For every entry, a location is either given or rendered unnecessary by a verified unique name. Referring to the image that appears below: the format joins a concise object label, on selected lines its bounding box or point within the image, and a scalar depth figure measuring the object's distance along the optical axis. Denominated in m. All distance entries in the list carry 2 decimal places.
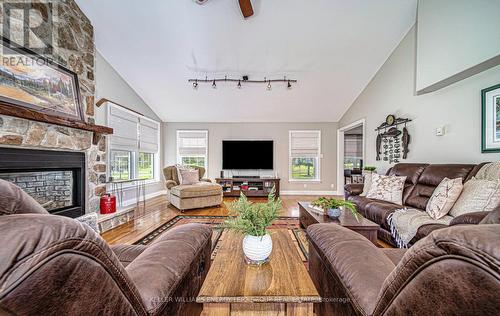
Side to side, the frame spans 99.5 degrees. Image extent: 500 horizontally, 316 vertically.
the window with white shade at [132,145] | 4.19
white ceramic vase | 1.23
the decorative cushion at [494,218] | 0.80
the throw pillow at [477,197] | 1.92
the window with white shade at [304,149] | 6.21
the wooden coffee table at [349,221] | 2.13
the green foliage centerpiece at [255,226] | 1.23
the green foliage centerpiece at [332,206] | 2.41
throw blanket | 2.10
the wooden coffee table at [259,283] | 0.96
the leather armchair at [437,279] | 0.40
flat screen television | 6.11
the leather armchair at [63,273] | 0.37
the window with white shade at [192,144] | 6.29
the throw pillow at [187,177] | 4.72
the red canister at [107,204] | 3.23
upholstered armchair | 4.22
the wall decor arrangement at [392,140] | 3.61
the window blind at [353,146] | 7.93
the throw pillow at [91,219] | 2.66
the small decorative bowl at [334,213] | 2.41
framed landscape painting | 2.12
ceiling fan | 2.67
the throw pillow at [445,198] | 2.22
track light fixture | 4.46
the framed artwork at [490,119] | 2.33
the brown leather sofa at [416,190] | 2.40
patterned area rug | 2.58
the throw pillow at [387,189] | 2.99
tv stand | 5.84
